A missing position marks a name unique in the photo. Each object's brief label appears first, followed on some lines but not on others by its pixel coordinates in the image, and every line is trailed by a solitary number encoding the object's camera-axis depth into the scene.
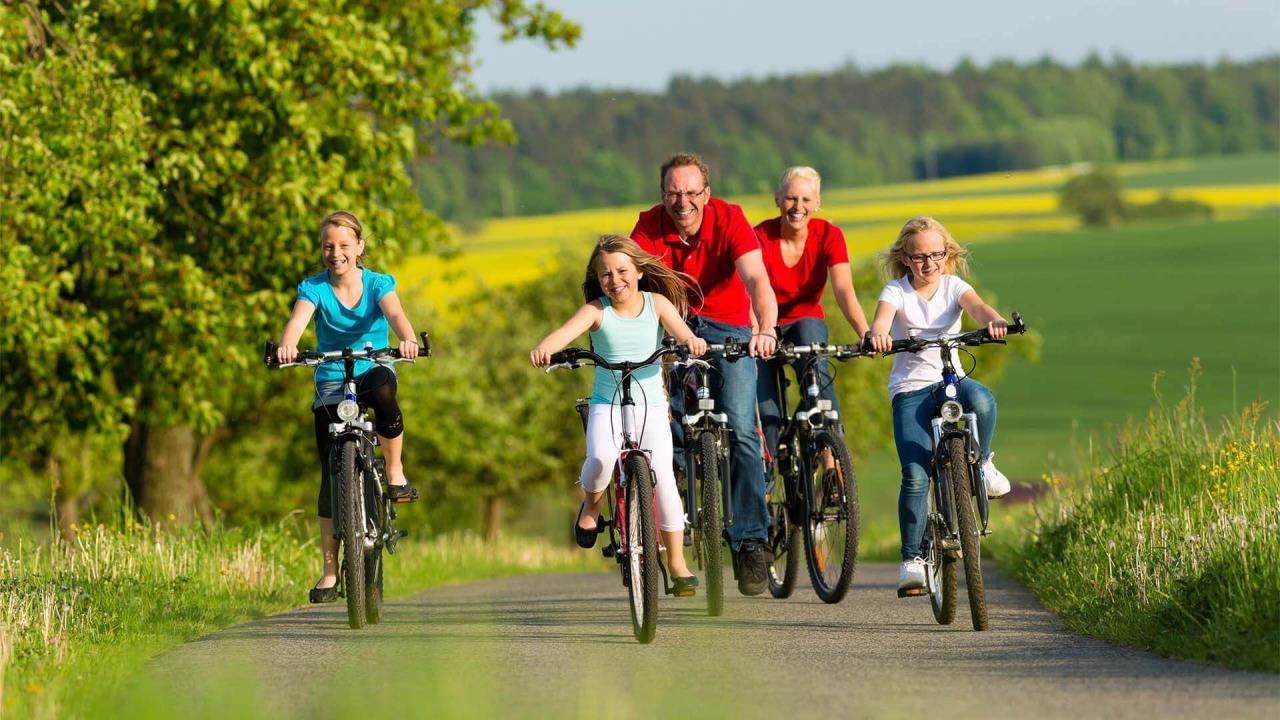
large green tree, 35.31
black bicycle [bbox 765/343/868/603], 18.77
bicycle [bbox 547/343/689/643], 16.17
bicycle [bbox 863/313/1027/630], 16.73
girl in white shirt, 17.66
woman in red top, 20.19
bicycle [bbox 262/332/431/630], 17.84
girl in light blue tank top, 17.45
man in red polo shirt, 19.45
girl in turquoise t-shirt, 18.69
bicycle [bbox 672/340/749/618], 17.87
